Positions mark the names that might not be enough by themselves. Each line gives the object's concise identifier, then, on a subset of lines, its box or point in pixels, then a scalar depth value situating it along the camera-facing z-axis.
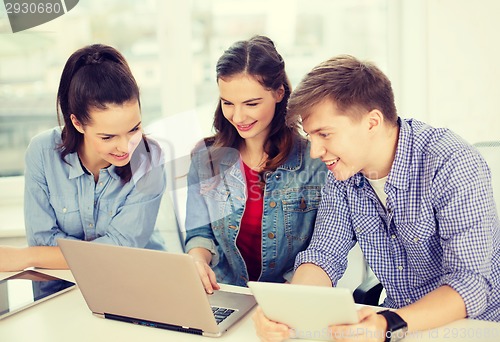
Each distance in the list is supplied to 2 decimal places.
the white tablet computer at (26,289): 1.37
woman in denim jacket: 1.62
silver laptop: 1.14
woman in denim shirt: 1.68
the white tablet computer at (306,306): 1.00
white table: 1.13
